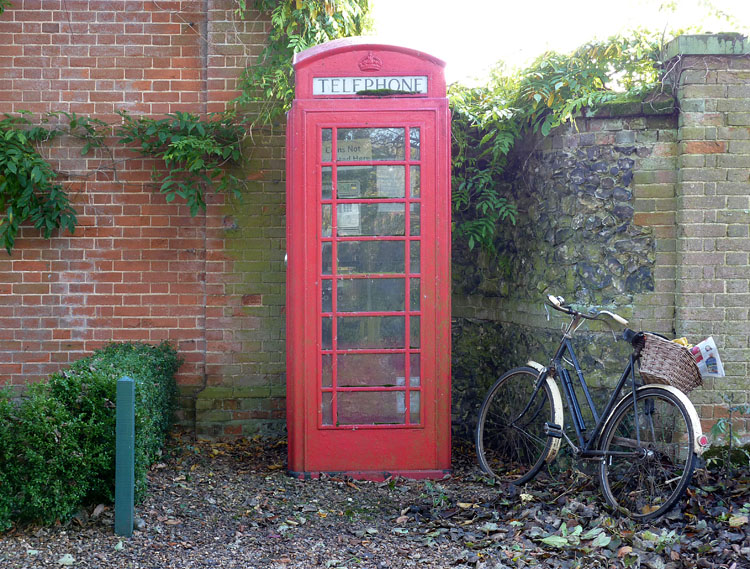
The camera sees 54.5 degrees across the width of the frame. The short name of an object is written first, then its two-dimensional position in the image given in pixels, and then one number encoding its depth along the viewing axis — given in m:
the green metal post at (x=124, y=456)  3.74
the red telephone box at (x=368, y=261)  4.80
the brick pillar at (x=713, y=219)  4.63
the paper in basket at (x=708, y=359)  4.10
